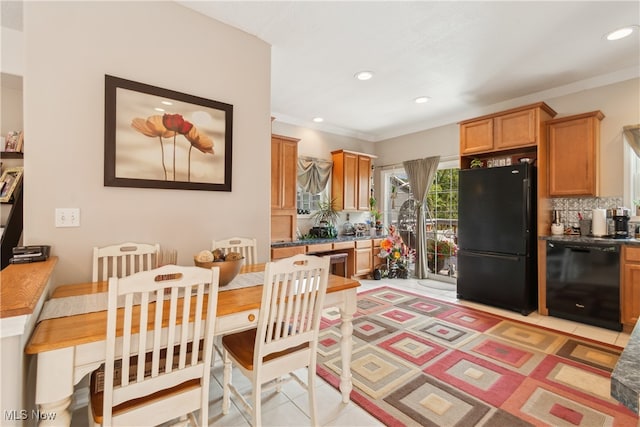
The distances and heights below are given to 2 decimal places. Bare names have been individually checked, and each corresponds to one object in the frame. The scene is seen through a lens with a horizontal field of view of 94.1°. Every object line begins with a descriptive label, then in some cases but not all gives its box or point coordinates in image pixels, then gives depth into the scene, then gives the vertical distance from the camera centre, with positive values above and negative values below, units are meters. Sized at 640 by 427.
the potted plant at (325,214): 5.38 +0.01
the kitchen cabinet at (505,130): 3.60 +1.10
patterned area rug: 1.85 -1.23
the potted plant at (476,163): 4.21 +0.73
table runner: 1.32 -0.44
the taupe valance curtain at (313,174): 5.20 +0.73
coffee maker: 3.24 -0.10
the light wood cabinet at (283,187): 4.42 +0.42
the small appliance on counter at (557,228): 3.70 -0.17
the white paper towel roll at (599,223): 3.40 -0.09
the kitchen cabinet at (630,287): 2.97 -0.73
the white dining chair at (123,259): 1.94 -0.31
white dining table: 1.04 -0.51
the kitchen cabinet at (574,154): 3.44 +0.72
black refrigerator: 3.56 -0.28
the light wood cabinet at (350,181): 5.43 +0.63
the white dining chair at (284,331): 1.51 -0.64
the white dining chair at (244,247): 2.43 -0.27
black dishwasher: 3.08 -0.74
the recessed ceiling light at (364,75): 3.44 +1.64
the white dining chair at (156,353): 1.13 -0.57
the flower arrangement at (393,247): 5.27 -0.59
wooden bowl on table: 1.68 -0.31
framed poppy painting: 2.04 +0.57
